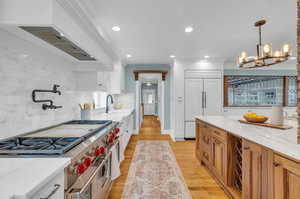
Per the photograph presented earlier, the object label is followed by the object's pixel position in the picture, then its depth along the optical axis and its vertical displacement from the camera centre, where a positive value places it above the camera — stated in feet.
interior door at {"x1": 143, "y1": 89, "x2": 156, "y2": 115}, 38.52 +0.21
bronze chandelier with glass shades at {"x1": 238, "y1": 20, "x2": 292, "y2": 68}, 7.25 +2.33
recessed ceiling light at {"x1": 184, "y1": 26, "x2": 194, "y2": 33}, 8.40 +4.11
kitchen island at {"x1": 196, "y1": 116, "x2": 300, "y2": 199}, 3.46 -1.78
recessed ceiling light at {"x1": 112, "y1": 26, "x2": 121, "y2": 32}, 8.22 +4.05
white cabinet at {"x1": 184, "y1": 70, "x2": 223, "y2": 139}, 14.71 +0.87
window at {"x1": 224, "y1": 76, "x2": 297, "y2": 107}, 16.51 +1.10
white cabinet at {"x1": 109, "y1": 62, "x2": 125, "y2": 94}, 12.44 +1.69
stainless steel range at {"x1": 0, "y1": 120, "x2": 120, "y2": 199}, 3.10 -1.14
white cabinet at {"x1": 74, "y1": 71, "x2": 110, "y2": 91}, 7.48 +1.01
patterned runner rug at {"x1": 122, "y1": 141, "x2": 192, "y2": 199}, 6.37 -3.89
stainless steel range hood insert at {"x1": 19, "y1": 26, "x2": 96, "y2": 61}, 3.49 +1.69
